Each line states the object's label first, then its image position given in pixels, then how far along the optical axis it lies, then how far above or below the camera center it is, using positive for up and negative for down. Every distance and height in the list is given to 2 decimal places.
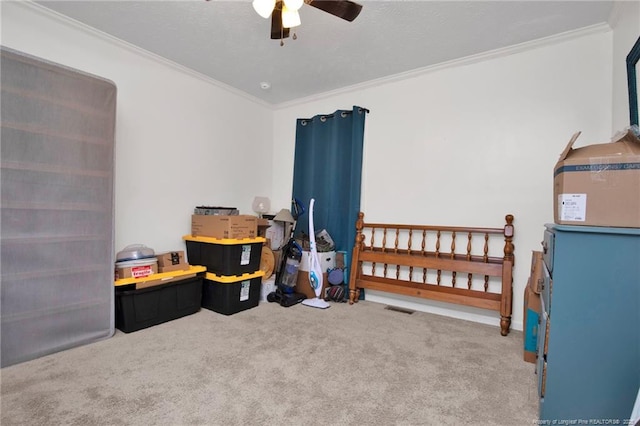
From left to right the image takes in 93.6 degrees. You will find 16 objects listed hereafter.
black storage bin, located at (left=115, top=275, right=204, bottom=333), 2.29 -0.85
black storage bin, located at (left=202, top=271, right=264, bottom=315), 2.76 -0.85
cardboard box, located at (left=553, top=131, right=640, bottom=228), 1.11 +0.13
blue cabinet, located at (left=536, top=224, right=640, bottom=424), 1.11 -0.41
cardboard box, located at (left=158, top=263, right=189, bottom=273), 2.62 -0.60
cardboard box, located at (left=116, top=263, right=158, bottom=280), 2.32 -0.58
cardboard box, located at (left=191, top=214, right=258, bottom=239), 2.79 -0.23
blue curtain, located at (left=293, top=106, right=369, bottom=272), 3.38 +0.44
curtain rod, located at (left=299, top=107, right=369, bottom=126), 3.37 +1.10
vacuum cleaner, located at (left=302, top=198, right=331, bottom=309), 3.17 -0.68
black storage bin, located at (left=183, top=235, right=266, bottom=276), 2.76 -0.49
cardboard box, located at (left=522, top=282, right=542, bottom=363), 1.91 -0.72
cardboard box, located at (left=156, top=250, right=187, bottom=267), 2.66 -0.52
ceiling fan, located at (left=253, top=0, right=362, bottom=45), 1.63 +1.14
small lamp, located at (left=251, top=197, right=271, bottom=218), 3.83 -0.01
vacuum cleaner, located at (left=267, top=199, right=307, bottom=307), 3.18 -0.75
